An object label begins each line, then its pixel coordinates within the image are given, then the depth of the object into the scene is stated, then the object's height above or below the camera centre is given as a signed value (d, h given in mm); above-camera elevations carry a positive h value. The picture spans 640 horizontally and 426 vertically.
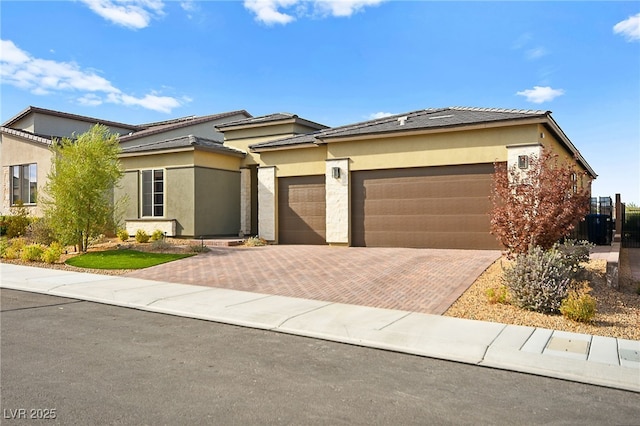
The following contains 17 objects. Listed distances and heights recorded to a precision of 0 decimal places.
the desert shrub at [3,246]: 18039 -1426
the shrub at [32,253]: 16703 -1529
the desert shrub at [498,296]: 9812 -1767
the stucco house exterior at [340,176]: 16766 +1473
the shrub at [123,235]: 21636 -1135
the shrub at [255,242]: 20266 -1357
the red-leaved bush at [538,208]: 10117 +72
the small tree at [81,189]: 17641 +797
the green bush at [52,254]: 16234 -1541
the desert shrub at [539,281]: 9070 -1379
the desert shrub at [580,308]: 8352 -1728
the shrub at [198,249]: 17547 -1435
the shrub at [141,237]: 20750 -1174
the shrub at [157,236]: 21050 -1145
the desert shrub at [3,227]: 24469 -886
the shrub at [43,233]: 19250 -944
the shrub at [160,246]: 18103 -1377
